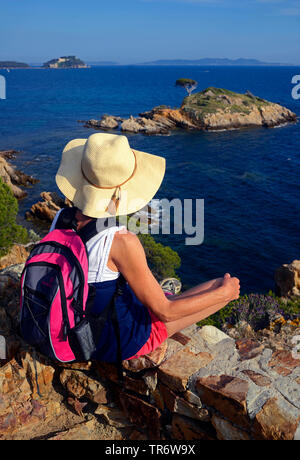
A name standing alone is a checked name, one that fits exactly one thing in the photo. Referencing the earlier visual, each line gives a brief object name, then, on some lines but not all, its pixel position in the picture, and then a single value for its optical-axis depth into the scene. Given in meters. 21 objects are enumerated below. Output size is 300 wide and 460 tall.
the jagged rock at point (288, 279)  12.93
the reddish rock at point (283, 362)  2.82
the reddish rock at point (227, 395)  2.46
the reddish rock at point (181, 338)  3.18
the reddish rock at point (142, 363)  2.89
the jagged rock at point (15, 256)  9.76
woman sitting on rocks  2.39
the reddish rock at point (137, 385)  2.88
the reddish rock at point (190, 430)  2.65
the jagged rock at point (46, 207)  21.94
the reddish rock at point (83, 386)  3.03
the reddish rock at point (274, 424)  2.30
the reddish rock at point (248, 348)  3.03
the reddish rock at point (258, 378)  2.66
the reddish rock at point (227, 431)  2.48
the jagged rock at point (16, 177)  26.35
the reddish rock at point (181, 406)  2.66
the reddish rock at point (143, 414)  2.83
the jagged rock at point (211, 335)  3.25
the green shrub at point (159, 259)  13.48
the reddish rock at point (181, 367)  2.76
